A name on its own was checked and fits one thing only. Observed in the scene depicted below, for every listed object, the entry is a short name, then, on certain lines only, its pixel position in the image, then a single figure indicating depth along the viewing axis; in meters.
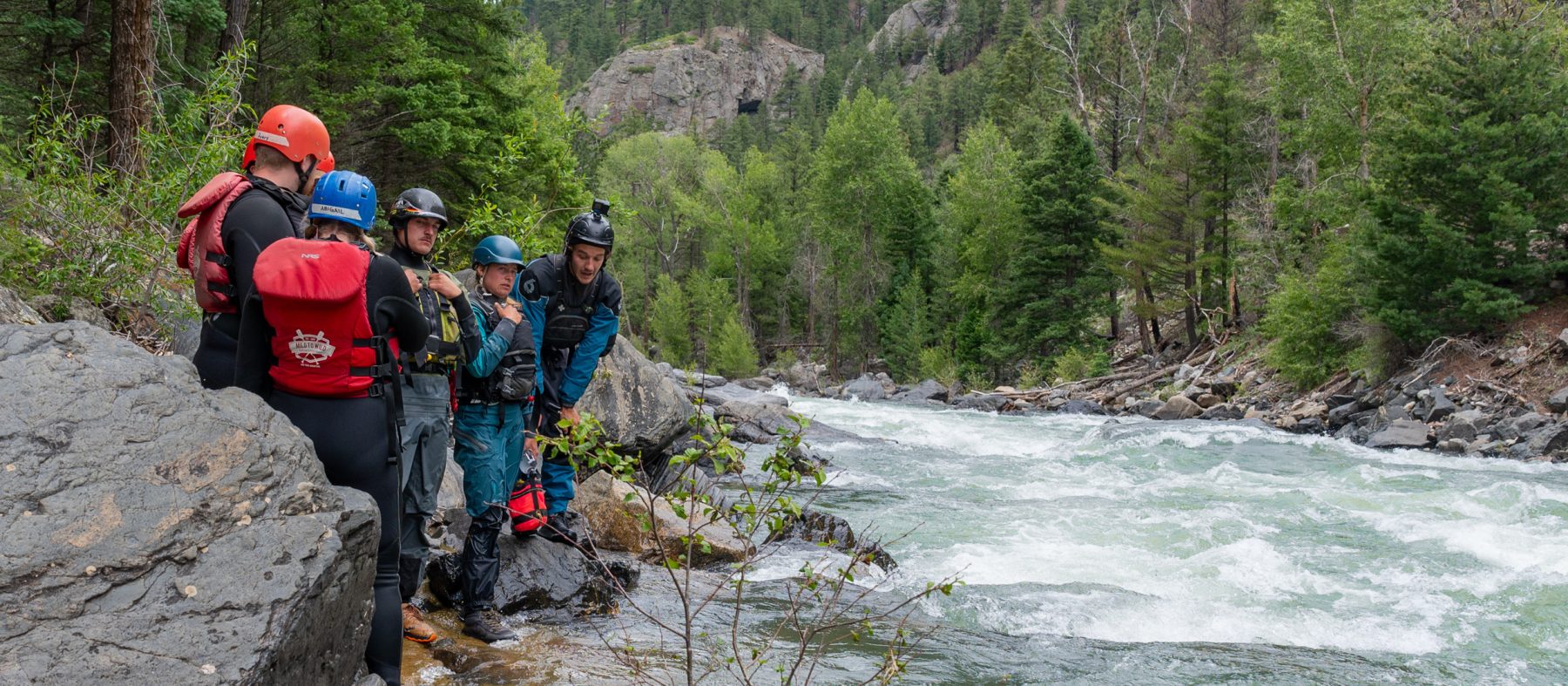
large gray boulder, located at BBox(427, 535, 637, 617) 4.88
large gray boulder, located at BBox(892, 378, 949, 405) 30.47
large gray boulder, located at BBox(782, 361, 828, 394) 36.75
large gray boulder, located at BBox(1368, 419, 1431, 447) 14.97
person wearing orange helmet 3.21
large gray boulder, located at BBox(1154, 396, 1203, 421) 21.25
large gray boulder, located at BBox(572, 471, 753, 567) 6.36
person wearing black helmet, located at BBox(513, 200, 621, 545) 4.96
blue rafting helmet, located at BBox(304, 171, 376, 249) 3.24
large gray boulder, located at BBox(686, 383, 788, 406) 22.55
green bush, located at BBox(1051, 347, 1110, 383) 29.29
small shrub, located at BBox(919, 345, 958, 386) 34.59
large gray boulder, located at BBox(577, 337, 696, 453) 8.71
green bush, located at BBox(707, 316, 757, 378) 39.75
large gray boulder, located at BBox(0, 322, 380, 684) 2.44
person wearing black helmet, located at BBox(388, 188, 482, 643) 3.77
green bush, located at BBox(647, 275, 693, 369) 44.31
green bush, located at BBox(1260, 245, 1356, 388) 20.48
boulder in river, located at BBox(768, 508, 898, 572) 7.23
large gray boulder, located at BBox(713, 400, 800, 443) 17.86
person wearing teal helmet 4.41
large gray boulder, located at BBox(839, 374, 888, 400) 31.84
